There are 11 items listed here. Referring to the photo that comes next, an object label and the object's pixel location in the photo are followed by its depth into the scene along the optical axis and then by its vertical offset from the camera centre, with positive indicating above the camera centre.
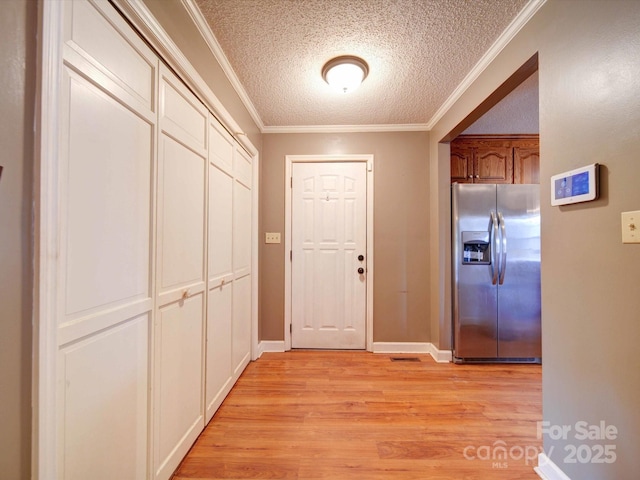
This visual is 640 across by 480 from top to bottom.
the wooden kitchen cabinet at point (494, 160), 2.99 +0.99
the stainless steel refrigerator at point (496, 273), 2.41 -0.28
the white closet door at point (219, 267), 1.62 -0.18
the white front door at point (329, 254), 2.80 -0.13
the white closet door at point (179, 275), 1.15 -0.18
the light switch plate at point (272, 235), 2.80 +0.06
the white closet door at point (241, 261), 2.06 -0.17
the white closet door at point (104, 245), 0.74 -0.01
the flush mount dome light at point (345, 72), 1.73 +1.21
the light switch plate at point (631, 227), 0.89 +0.06
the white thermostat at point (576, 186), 1.02 +0.25
